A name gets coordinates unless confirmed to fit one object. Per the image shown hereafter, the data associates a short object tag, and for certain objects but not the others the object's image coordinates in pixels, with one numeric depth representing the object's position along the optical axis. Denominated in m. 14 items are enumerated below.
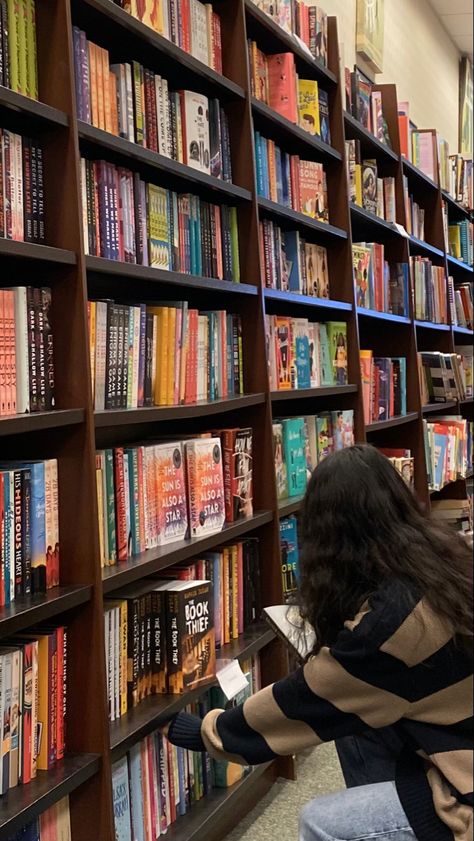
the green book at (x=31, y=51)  1.84
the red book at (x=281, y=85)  3.06
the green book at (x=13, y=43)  1.78
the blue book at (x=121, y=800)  2.04
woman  1.48
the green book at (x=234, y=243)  2.72
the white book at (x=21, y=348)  1.78
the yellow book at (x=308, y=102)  3.29
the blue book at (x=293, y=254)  3.19
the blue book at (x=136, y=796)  2.12
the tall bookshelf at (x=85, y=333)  1.83
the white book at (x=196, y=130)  2.46
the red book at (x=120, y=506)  2.06
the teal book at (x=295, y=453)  3.07
